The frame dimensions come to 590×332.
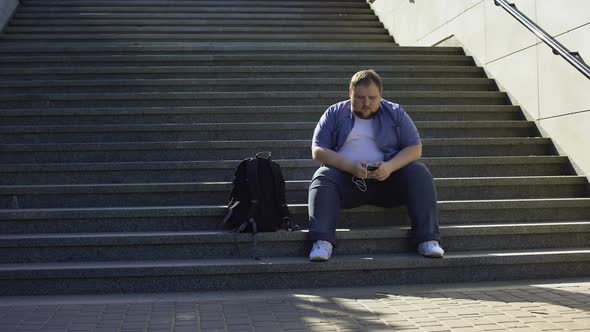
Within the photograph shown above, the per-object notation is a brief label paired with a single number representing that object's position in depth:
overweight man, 4.96
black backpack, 5.08
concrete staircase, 4.91
